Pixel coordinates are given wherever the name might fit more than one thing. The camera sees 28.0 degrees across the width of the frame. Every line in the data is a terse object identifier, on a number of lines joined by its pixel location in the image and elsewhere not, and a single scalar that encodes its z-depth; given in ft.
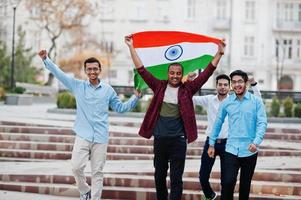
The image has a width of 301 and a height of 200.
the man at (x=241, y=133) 21.39
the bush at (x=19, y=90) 102.78
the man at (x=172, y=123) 21.70
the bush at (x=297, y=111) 73.59
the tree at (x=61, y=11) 122.42
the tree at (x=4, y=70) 114.52
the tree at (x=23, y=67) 125.18
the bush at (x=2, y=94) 100.92
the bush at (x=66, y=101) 79.56
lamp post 103.25
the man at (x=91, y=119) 23.08
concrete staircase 28.02
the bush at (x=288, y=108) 73.56
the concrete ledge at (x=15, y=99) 96.48
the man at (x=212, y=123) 24.25
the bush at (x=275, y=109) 74.13
